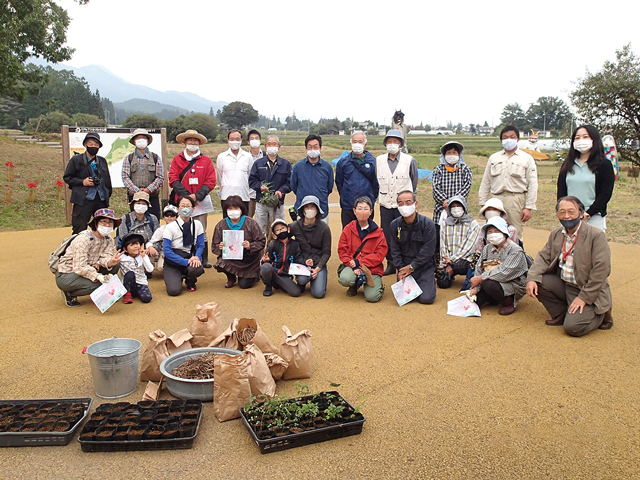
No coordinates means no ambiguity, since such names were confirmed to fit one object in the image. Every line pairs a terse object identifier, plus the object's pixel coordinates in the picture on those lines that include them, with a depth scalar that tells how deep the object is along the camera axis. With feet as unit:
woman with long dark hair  19.08
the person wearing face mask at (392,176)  23.97
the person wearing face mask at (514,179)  22.81
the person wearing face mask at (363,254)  20.94
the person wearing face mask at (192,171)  25.67
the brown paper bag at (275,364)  13.03
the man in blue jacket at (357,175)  24.50
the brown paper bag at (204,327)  14.85
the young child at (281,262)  21.62
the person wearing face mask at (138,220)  23.40
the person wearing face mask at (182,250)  21.88
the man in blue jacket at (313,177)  24.93
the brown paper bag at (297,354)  13.24
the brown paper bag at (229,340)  14.16
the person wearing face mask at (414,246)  20.65
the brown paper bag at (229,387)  11.51
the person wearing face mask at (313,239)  21.54
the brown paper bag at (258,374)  11.96
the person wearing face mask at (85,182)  24.34
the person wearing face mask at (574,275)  16.33
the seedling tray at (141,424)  10.24
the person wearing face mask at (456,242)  22.40
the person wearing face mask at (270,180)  25.91
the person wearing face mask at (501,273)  19.01
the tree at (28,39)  45.32
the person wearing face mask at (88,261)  19.30
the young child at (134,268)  20.34
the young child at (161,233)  23.38
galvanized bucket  12.28
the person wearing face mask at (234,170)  27.02
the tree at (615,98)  53.67
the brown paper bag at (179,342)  13.74
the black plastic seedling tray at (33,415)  10.36
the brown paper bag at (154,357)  13.19
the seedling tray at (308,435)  10.30
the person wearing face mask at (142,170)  25.72
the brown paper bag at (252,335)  13.62
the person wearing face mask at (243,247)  22.79
